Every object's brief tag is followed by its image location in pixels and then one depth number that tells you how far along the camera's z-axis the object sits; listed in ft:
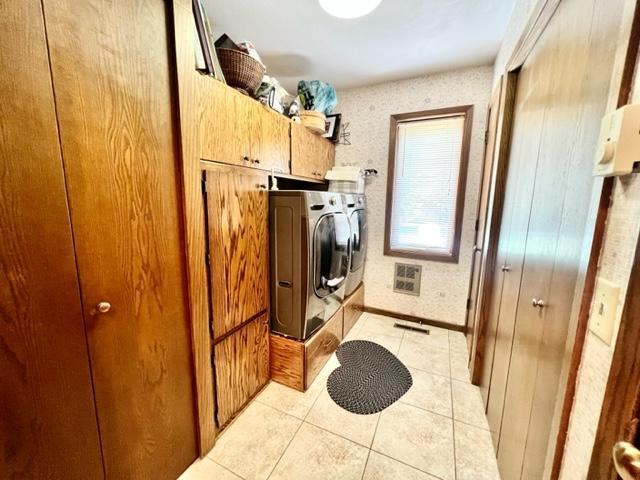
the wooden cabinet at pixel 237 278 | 4.26
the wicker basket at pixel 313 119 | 6.81
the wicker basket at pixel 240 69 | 4.41
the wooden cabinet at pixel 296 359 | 5.65
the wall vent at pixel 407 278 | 8.80
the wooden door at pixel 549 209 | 2.21
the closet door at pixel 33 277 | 2.15
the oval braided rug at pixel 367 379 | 5.49
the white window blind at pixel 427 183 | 7.97
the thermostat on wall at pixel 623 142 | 1.46
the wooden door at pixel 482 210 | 6.04
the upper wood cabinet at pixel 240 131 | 4.04
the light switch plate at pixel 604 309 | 1.55
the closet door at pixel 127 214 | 2.57
